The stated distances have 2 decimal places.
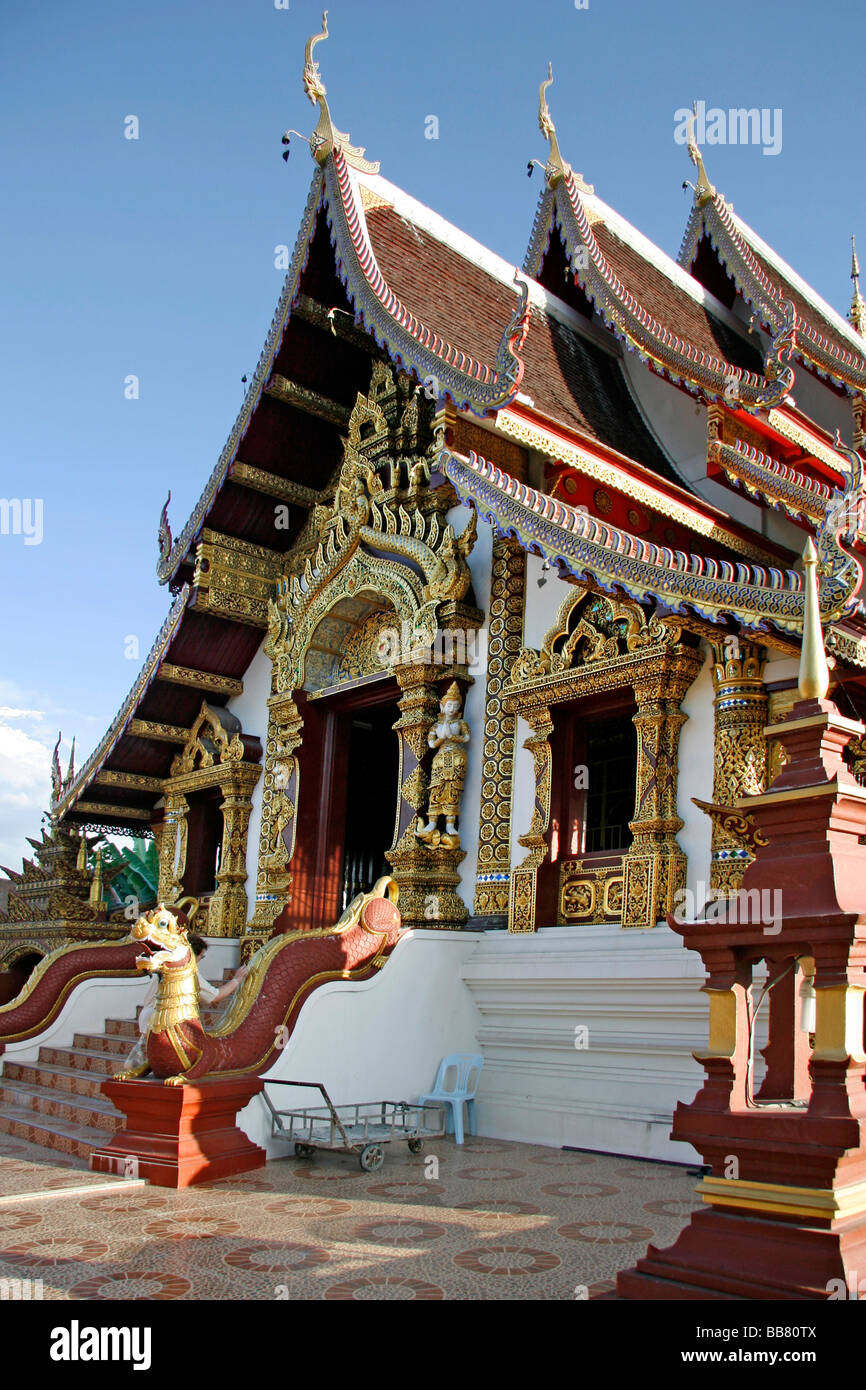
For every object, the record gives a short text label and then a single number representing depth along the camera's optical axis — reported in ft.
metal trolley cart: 16.81
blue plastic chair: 19.99
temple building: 18.42
